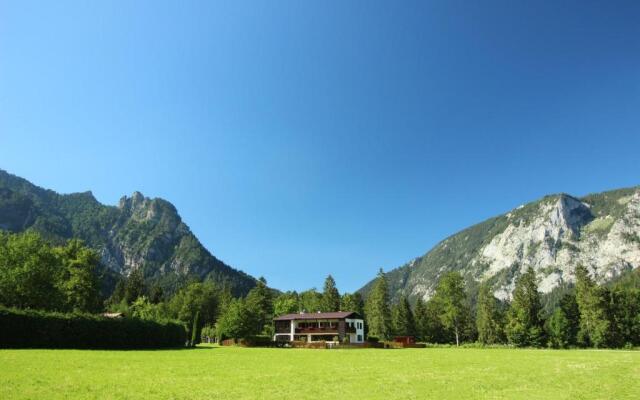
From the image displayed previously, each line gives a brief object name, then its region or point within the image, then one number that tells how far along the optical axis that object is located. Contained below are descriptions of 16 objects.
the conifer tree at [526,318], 76.75
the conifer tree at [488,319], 85.25
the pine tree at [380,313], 93.31
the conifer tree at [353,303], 106.12
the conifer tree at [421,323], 97.56
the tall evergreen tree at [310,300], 111.74
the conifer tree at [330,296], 106.00
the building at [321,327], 86.62
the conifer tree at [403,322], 96.38
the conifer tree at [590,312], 70.62
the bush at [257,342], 75.44
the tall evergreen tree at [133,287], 122.25
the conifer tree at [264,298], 104.68
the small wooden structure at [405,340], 73.06
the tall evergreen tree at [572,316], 78.81
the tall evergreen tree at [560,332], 77.69
